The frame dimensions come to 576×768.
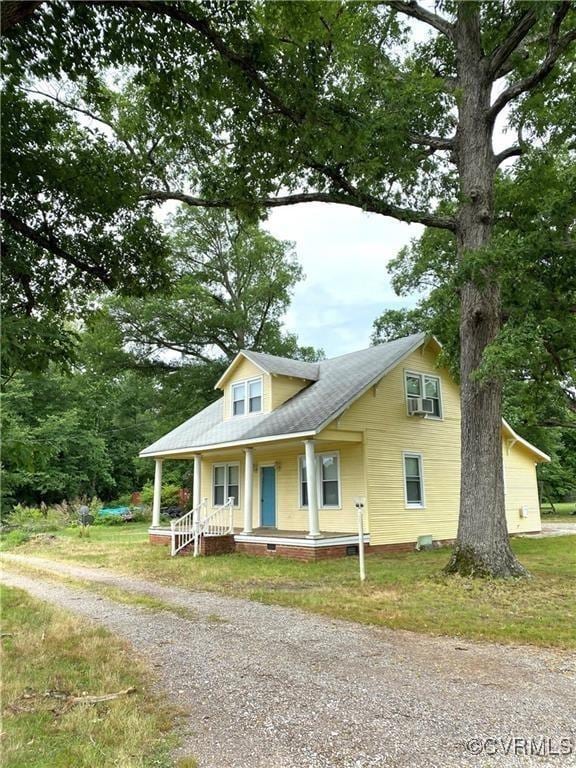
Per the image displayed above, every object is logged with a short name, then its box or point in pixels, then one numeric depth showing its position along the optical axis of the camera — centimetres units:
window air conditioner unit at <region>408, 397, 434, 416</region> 1528
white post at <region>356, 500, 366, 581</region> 908
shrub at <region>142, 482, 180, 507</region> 2780
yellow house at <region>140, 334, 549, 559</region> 1365
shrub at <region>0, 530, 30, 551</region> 1694
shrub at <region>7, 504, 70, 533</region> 2111
